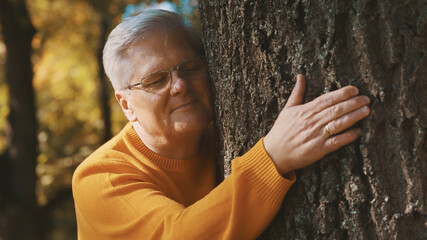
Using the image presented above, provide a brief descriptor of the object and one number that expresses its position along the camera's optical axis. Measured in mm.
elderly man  1499
